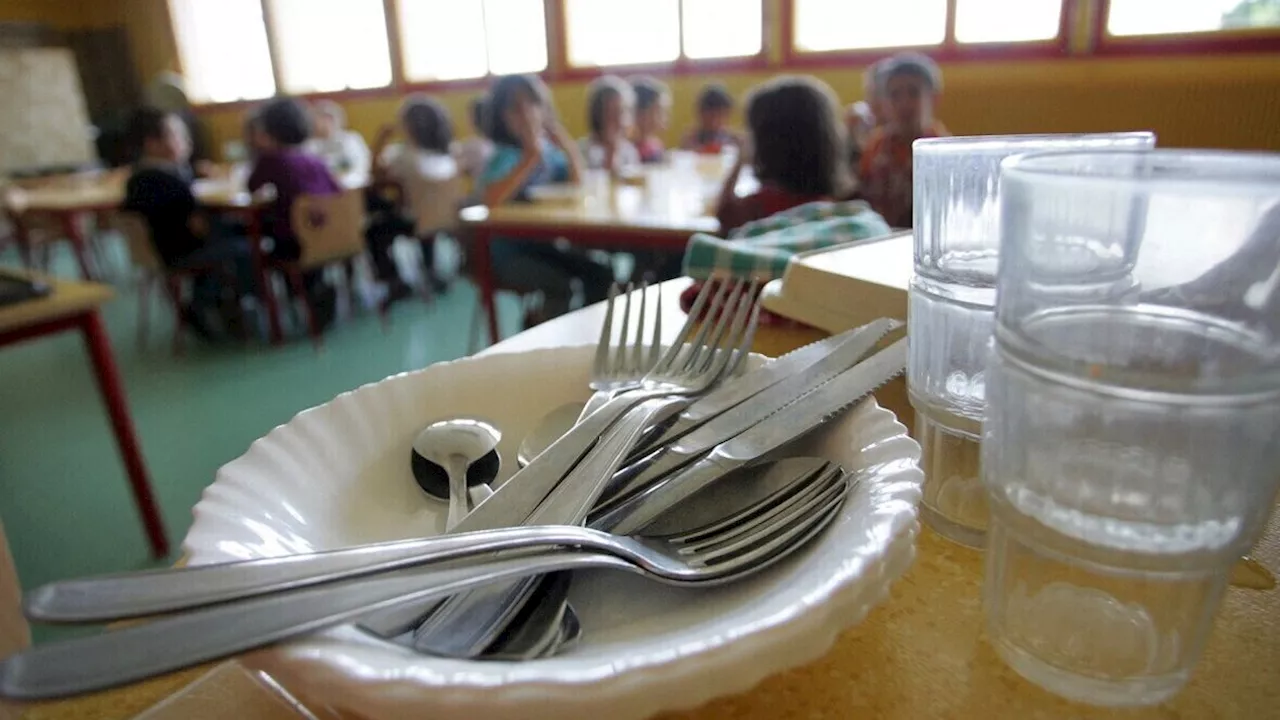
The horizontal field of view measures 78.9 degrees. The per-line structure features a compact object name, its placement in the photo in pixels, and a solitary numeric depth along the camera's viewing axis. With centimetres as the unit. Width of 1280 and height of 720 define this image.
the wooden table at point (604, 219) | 185
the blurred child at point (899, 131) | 205
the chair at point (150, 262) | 293
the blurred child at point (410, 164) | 329
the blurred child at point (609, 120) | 325
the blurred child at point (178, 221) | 288
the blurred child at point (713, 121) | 409
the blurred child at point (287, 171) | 297
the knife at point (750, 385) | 39
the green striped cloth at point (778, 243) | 74
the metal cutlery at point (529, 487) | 27
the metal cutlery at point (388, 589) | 20
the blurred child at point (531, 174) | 244
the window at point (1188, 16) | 332
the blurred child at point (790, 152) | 185
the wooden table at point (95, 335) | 129
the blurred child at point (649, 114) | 411
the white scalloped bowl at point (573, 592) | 22
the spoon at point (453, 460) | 40
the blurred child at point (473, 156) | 376
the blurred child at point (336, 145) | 430
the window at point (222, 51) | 688
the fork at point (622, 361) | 47
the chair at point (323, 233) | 280
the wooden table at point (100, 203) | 293
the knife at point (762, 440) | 33
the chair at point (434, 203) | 322
